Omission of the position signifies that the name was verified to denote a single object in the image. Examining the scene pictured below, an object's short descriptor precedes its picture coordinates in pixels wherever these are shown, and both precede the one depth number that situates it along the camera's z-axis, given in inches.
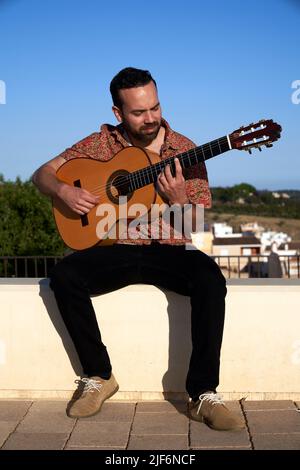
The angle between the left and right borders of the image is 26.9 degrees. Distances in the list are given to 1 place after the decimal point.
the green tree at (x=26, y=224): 504.7
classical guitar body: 110.2
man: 97.2
